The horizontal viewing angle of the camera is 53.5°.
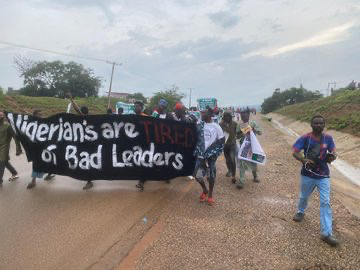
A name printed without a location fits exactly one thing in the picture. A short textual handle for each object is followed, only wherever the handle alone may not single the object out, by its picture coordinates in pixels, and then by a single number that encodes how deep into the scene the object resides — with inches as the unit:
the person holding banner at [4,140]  298.7
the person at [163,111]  325.7
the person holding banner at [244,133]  315.9
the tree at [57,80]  2012.8
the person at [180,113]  312.8
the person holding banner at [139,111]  292.0
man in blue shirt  202.8
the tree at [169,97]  2057.1
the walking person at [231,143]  338.0
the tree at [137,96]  2800.7
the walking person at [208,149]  257.0
